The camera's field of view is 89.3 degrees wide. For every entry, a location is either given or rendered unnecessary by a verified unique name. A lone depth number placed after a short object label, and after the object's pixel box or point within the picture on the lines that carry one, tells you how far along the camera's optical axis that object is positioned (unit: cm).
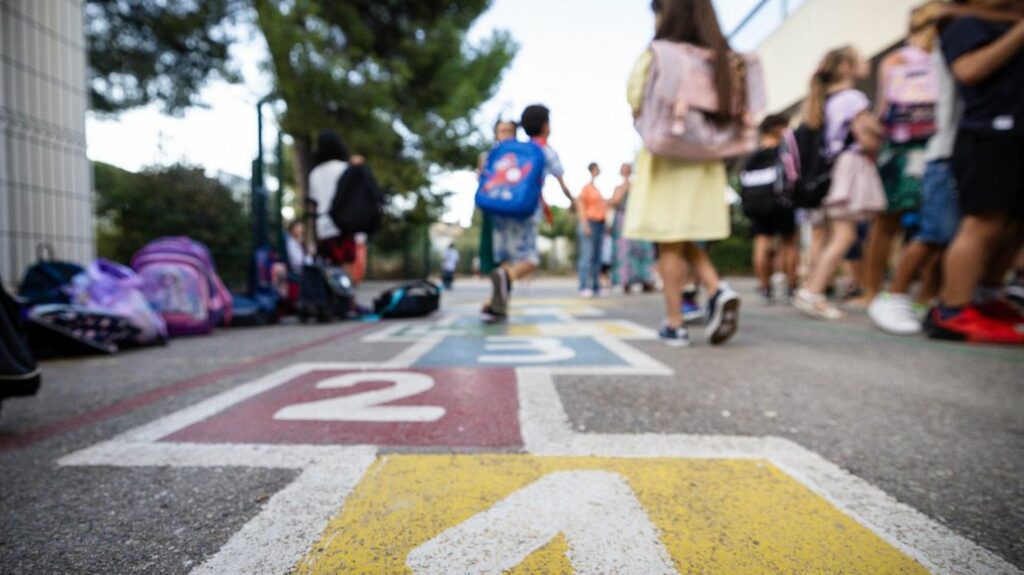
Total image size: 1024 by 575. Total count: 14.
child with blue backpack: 398
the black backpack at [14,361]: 133
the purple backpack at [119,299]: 315
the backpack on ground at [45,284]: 309
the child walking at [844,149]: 432
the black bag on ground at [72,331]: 275
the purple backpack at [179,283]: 373
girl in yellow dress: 287
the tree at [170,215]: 532
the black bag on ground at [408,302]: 509
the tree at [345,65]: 1063
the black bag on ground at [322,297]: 474
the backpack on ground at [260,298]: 455
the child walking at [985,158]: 279
